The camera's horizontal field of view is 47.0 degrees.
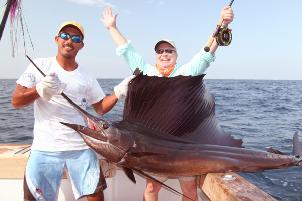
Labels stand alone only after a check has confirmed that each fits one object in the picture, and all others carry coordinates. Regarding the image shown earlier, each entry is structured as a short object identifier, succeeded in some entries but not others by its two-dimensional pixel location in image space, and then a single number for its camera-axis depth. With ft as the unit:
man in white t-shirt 7.32
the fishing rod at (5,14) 6.97
